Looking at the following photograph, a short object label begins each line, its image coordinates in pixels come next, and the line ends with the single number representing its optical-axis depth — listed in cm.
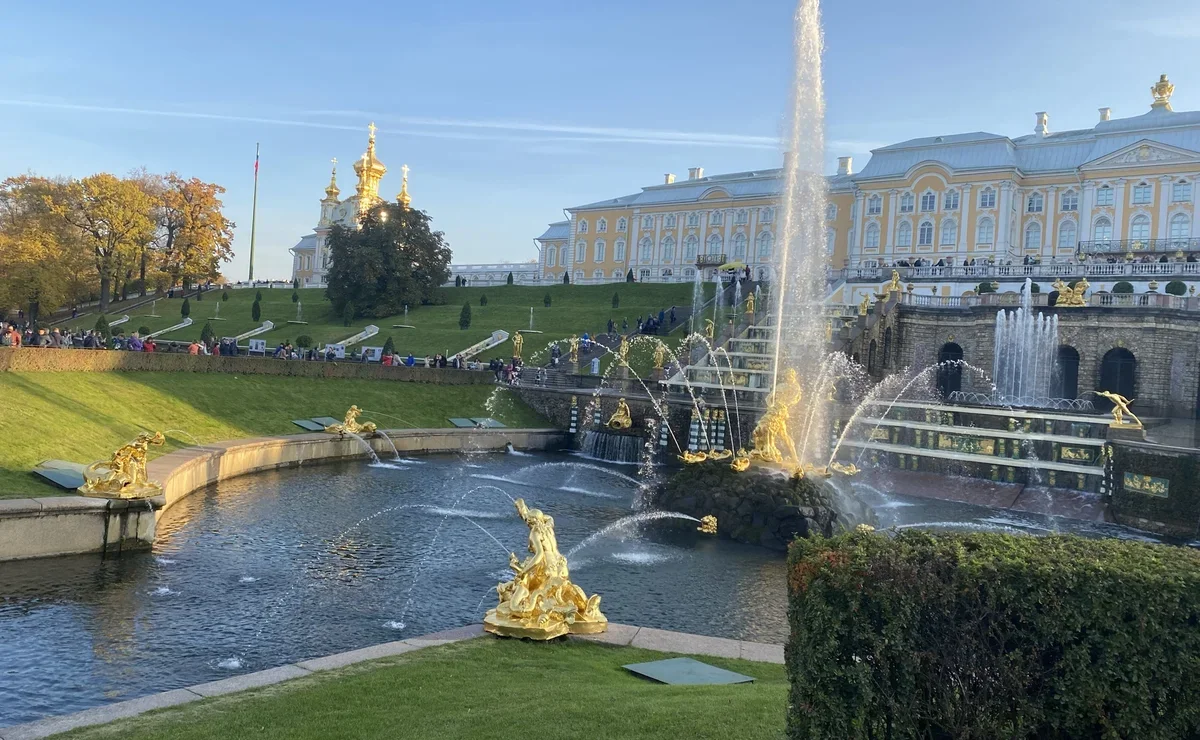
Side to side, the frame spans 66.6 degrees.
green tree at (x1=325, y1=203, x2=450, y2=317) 6091
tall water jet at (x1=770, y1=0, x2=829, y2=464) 2517
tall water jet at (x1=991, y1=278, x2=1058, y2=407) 3697
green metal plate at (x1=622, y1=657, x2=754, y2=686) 889
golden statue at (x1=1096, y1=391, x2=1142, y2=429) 2323
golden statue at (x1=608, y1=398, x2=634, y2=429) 3359
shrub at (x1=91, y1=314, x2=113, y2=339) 4359
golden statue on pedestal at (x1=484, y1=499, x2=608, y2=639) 1032
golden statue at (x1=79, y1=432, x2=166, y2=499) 1503
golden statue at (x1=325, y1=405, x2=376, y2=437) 2792
